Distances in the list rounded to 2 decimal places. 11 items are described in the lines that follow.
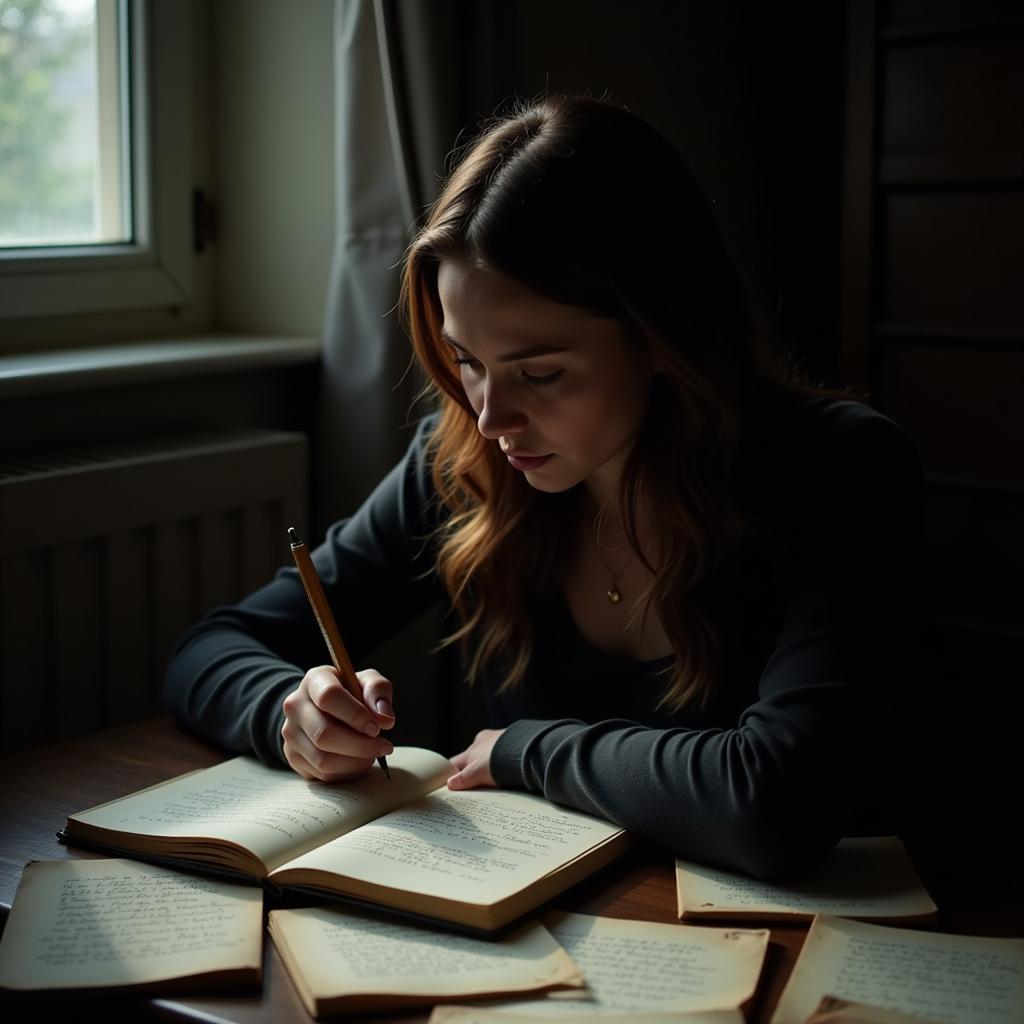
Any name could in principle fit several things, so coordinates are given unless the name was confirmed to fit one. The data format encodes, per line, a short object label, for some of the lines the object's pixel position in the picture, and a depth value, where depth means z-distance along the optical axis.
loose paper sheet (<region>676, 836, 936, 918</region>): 1.02
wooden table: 0.89
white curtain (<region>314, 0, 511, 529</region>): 1.90
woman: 1.16
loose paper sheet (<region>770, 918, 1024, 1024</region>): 0.88
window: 1.93
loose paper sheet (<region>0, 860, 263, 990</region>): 0.92
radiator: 1.69
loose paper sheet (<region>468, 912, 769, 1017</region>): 0.88
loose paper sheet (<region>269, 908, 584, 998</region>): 0.89
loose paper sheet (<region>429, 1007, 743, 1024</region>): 0.85
